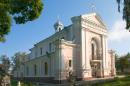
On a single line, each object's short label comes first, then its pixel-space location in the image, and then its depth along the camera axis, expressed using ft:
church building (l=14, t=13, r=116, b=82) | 55.11
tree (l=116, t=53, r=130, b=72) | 100.69
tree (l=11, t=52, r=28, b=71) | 113.16
